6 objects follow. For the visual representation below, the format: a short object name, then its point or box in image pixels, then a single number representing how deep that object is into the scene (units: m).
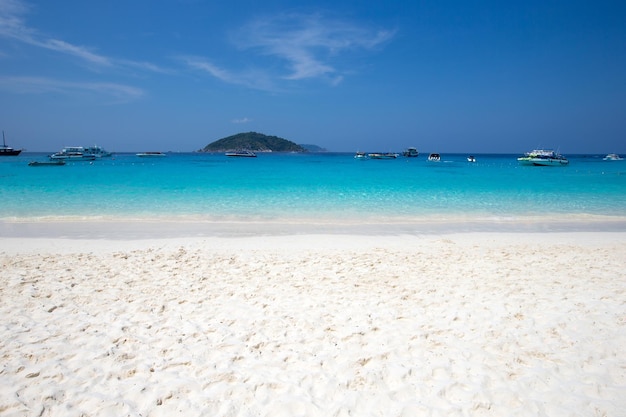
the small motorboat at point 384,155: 100.44
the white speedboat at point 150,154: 101.79
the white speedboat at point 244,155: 100.15
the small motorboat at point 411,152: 116.53
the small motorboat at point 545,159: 59.55
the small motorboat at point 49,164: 49.95
